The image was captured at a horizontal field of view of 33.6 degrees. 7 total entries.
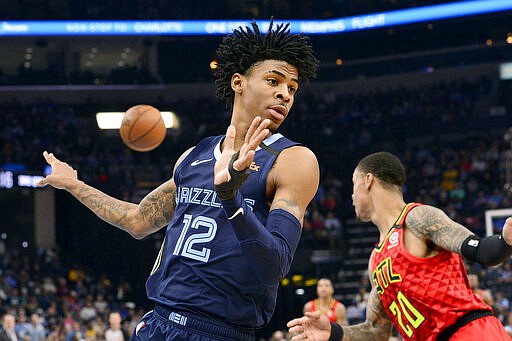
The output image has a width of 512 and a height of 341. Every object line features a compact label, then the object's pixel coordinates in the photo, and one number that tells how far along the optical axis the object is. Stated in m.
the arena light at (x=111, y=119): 26.80
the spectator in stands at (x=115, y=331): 14.66
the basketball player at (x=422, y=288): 4.41
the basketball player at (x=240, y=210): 3.19
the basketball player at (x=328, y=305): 10.28
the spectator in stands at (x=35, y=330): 16.78
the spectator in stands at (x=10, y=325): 13.80
